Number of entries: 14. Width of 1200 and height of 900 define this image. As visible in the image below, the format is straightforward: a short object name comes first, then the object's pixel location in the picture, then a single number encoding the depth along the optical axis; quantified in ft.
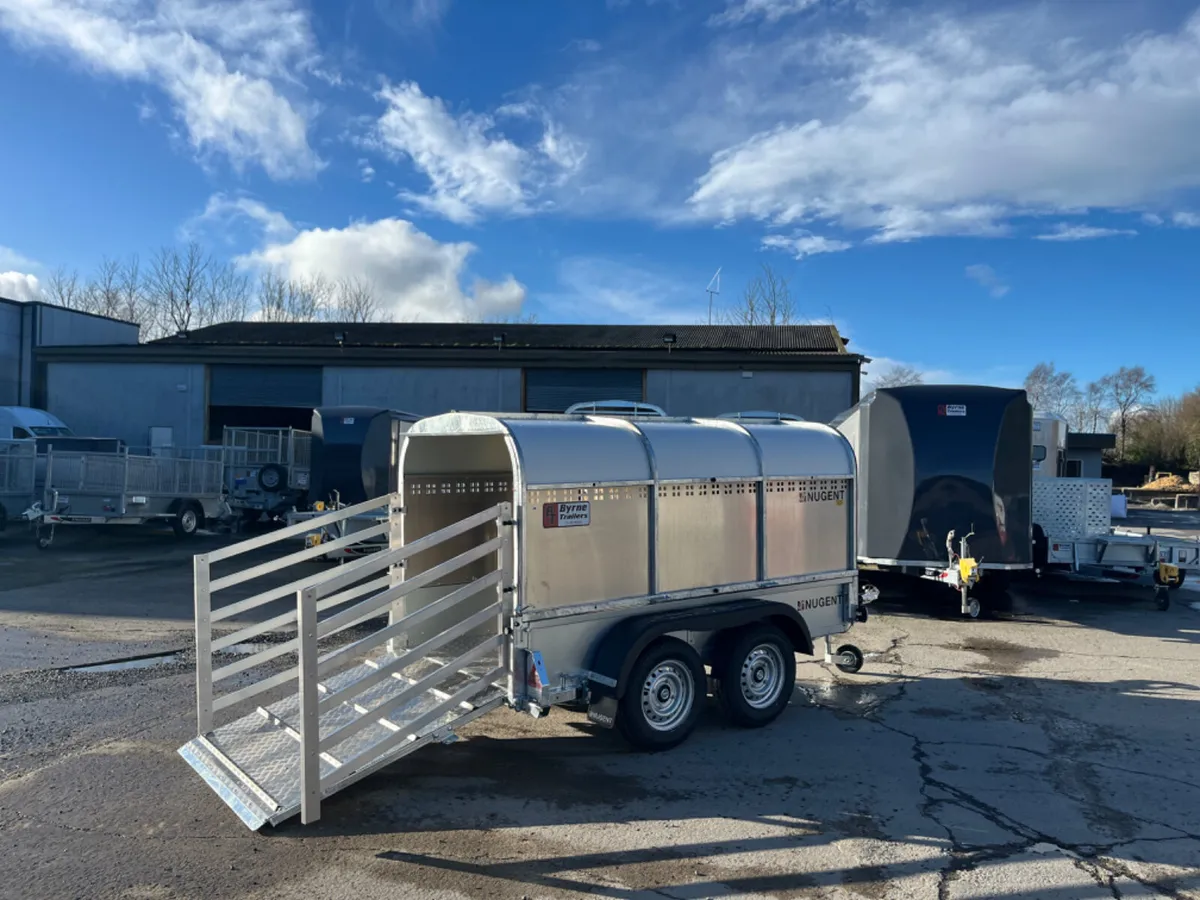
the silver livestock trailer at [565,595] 15.85
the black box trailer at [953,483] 36.17
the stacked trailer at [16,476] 60.70
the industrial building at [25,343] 93.56
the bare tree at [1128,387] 245.65
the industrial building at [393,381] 81.76
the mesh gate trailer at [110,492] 54.95
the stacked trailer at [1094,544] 39.06
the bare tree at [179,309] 166.50
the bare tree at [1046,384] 232.32
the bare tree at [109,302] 169.89
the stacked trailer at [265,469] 68.39
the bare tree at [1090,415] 250.98
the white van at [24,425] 72.02
